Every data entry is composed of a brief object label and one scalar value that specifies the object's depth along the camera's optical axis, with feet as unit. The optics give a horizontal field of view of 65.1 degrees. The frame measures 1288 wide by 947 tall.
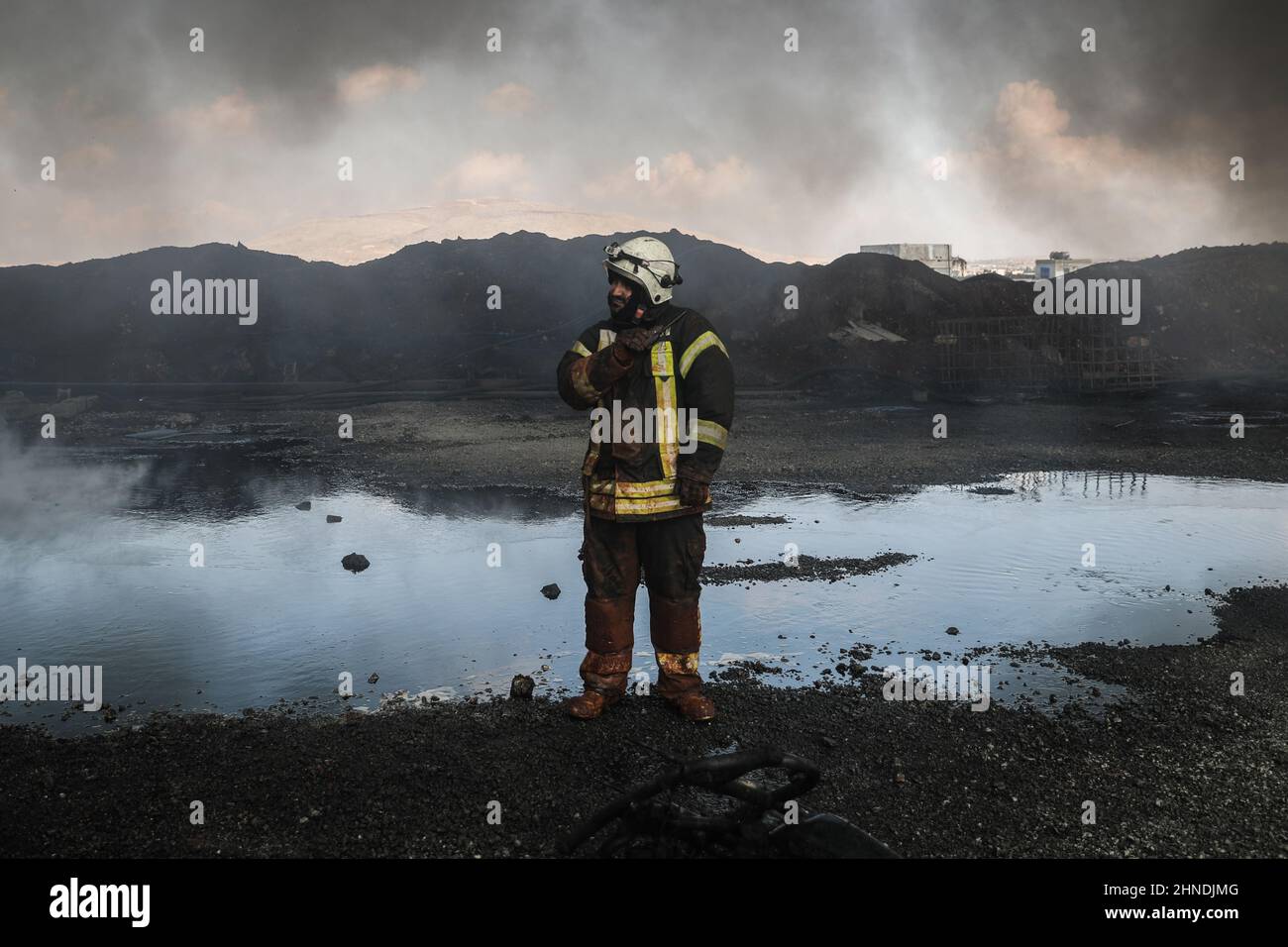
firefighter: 14.79
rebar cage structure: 81.87
